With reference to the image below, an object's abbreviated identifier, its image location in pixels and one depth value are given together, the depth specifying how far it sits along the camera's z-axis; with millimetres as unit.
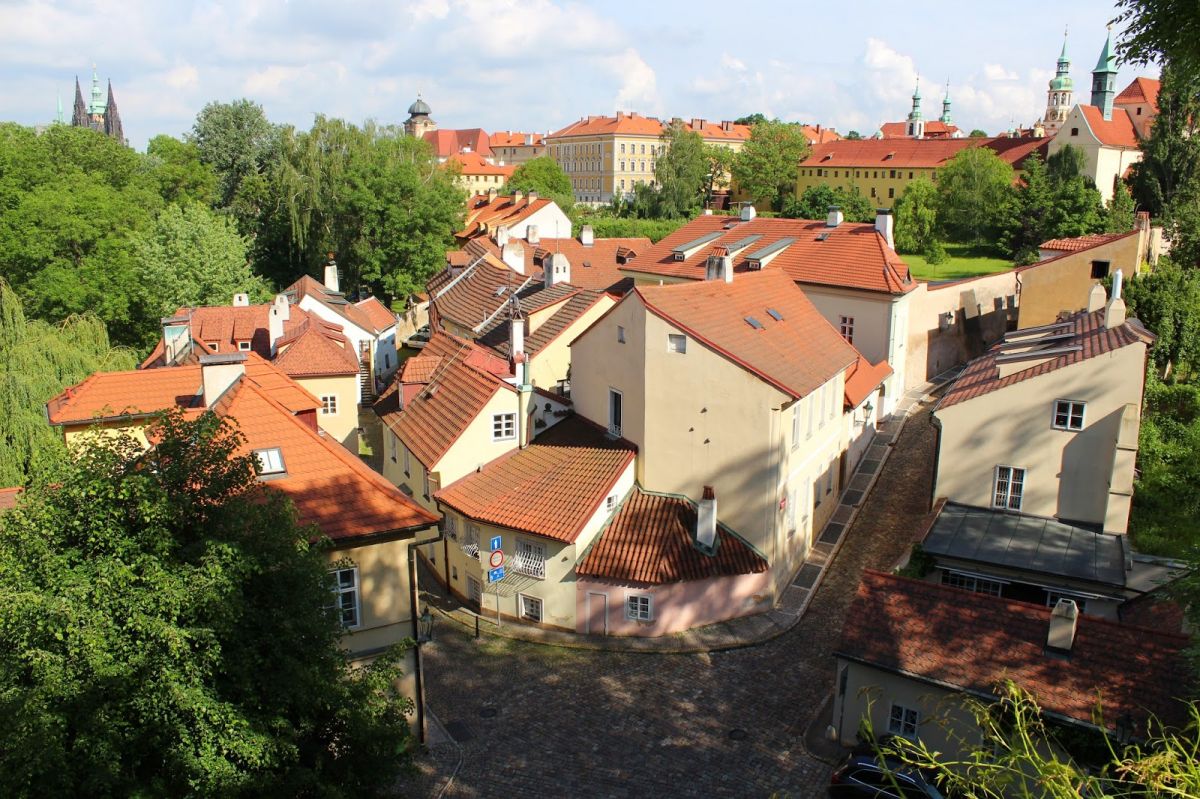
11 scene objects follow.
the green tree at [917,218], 65812
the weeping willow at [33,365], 26109
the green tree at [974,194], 68000
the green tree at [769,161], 94812
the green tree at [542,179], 95469
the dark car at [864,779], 14344
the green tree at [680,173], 92875
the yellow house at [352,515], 15852
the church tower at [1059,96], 137275
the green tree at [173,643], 8492
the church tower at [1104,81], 91062
